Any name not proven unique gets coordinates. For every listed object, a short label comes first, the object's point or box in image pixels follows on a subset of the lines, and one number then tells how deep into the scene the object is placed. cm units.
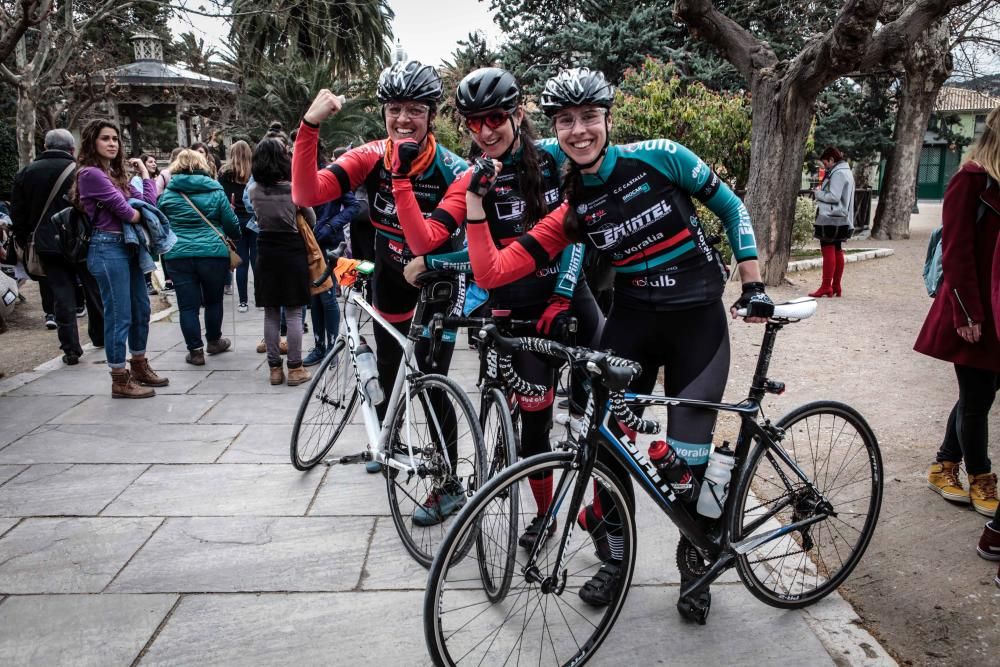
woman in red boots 996
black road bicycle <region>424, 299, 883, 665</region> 249
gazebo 2020
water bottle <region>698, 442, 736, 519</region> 282
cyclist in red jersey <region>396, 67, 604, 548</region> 309
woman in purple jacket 583
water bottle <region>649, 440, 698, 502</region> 271
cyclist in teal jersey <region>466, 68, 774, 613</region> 284
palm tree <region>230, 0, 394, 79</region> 2997
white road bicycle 338
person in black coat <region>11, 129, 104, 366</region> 714
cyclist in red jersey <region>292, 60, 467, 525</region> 346
